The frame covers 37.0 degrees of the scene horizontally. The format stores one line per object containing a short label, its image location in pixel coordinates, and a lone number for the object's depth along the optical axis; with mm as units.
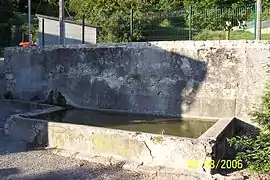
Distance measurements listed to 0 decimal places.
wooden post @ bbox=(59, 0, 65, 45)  12135
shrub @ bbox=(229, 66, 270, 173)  5293
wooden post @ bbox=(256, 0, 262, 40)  9320
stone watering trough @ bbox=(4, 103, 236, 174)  5852
